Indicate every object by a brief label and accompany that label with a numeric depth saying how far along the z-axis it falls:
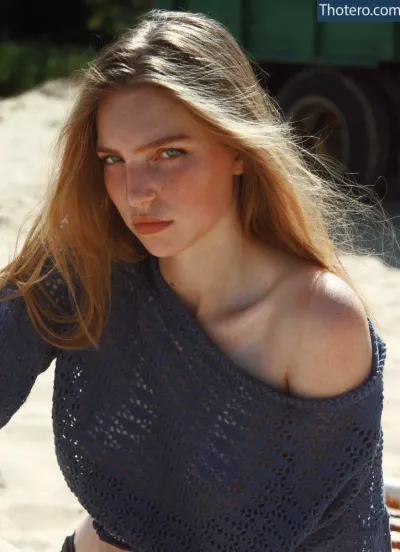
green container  6.23
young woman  1.83
